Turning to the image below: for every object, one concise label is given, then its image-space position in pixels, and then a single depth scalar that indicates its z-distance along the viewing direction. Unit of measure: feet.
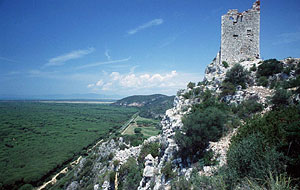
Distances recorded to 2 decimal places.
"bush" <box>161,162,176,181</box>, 34.38
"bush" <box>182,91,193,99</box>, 61.96
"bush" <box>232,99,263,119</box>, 37.76
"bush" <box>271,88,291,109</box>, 33.63
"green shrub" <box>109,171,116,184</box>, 57.06
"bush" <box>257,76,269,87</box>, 45.11
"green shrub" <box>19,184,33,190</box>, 89.97
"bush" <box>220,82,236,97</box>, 48.05
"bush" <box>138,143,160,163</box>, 53.00
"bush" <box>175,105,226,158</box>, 35.50
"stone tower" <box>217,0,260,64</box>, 53.36
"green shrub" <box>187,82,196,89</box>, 68.18
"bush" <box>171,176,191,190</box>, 22.95
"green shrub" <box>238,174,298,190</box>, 12.32
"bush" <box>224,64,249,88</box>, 49.90
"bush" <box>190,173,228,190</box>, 17.61
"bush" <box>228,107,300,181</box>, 18.88
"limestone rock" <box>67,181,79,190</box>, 77.93
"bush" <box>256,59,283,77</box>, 46.43
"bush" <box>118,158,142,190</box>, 45.92
